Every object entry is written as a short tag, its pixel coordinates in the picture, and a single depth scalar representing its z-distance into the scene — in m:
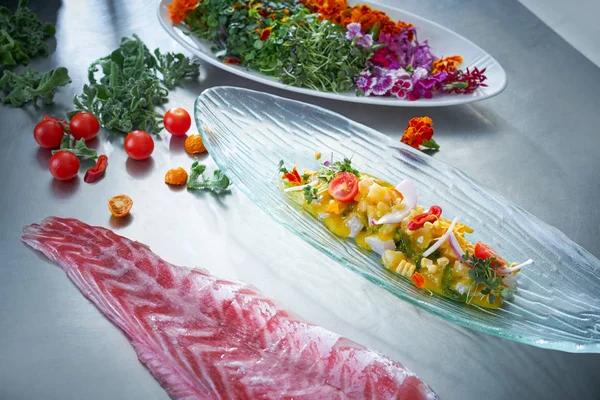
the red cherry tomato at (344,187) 0.52
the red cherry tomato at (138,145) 0.62
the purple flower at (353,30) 0.71
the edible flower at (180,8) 0.76
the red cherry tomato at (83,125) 0.63
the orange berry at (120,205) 0.57
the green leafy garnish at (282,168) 0.57
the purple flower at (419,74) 0.70
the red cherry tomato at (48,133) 0.62
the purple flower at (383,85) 0.69
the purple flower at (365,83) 0.70
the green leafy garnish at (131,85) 0.66
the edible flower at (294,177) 0.56
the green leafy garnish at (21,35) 0.74
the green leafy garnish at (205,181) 0.59
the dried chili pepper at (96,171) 0.60
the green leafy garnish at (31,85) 0.68
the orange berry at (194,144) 0.63
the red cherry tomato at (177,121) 0.65
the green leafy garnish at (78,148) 0.61
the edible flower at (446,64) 0.71
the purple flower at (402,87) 0.69
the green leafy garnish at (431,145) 0.66
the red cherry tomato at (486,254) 0.48
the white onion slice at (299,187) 0.55
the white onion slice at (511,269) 0.48
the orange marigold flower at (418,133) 0.64
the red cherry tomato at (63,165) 0.59
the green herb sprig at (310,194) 0.54
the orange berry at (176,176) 0.60
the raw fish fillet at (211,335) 0.44
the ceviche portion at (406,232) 0.48
